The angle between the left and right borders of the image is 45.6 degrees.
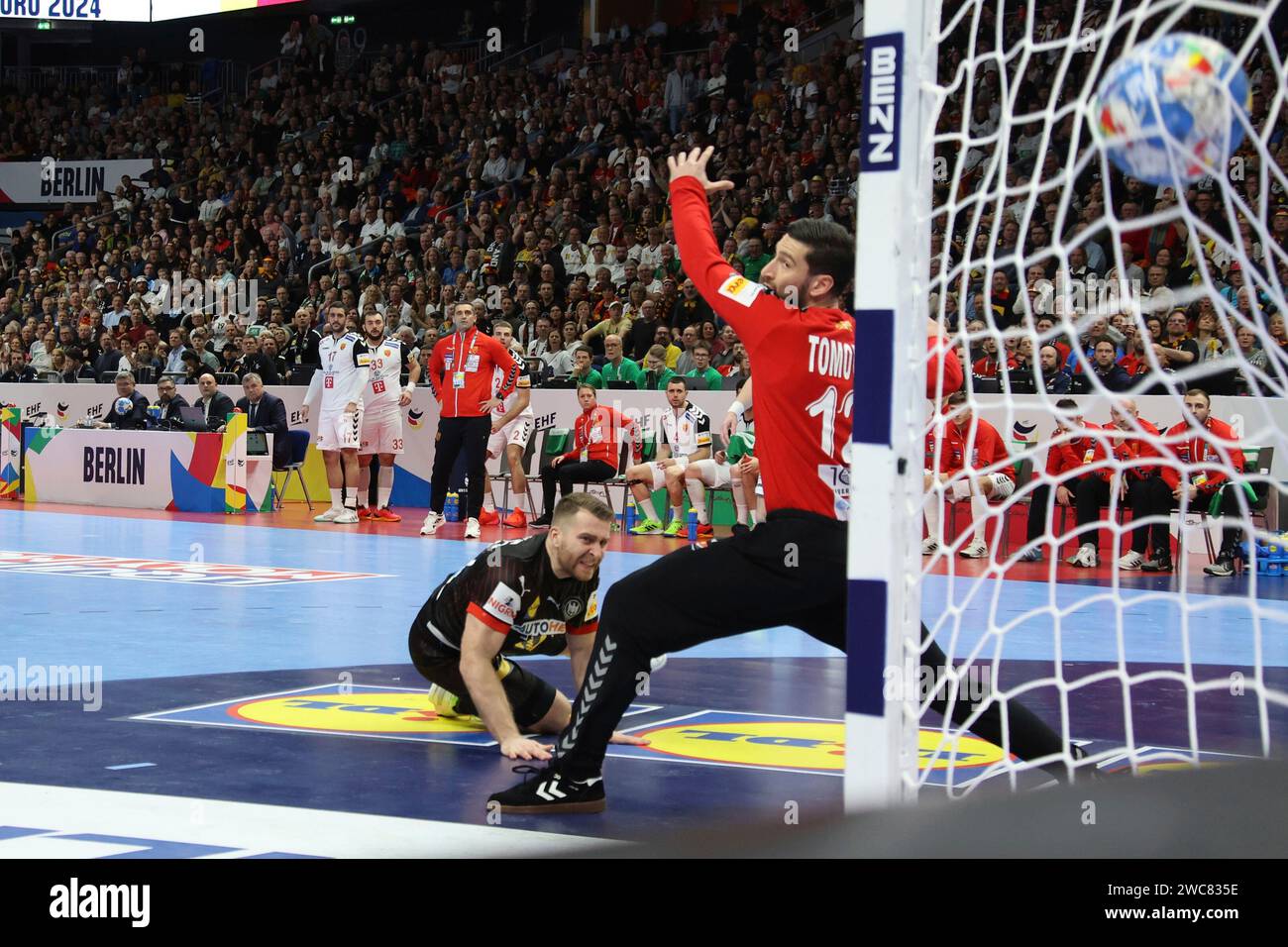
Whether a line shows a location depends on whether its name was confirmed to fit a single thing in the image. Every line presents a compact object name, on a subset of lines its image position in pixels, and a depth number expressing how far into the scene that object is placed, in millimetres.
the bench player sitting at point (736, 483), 13609
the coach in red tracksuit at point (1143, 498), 12016
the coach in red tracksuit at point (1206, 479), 11664
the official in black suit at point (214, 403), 17125
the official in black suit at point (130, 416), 18047
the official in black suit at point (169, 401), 17578
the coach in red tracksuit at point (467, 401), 14633
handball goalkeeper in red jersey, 3977
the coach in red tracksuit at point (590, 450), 14773
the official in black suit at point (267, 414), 17234
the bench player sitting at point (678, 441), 14469
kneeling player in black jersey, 5031
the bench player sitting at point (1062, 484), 12703
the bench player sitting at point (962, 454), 11804
